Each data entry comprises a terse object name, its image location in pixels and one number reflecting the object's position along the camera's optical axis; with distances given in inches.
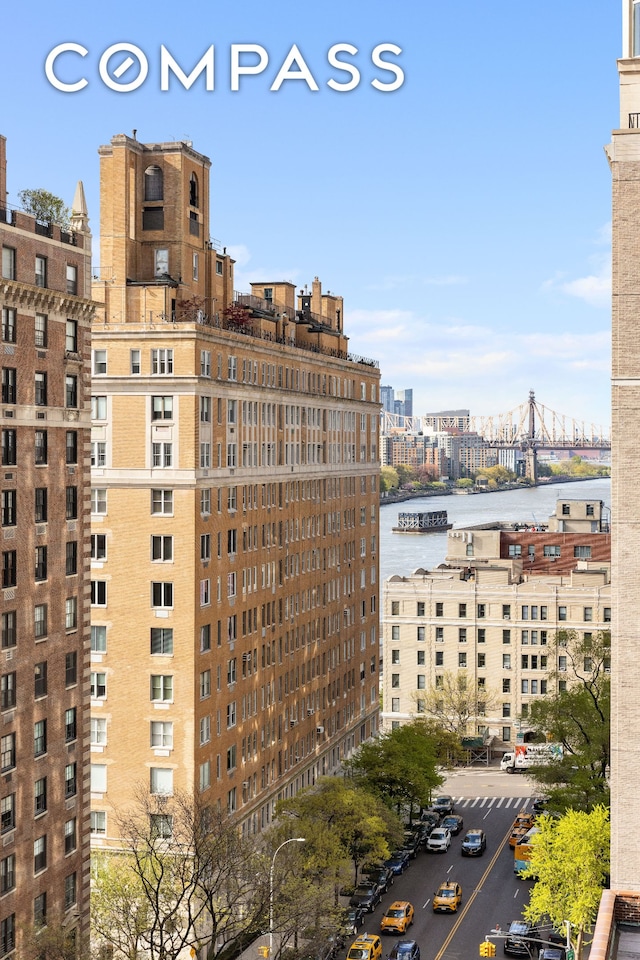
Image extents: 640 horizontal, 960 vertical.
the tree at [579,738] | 3186.5
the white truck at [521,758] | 4685.0
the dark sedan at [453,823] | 3828.7
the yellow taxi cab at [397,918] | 2906.0
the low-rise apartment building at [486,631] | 5009.8
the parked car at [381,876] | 3257.9
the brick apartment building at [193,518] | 2874.0
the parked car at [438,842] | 3627.0
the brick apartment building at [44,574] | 2098.9
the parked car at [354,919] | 2896.4
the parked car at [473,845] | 3572.8
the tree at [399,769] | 3590.1
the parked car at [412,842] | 3602.4
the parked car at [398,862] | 3418.1
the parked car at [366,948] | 2655.0
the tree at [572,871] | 2559.1
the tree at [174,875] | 2262.6
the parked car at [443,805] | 4060.0
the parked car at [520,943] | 2755.9
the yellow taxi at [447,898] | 3058.6
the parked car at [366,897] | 3112.7
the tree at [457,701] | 4948.3
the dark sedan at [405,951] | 2662.4
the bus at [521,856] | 3319.4
